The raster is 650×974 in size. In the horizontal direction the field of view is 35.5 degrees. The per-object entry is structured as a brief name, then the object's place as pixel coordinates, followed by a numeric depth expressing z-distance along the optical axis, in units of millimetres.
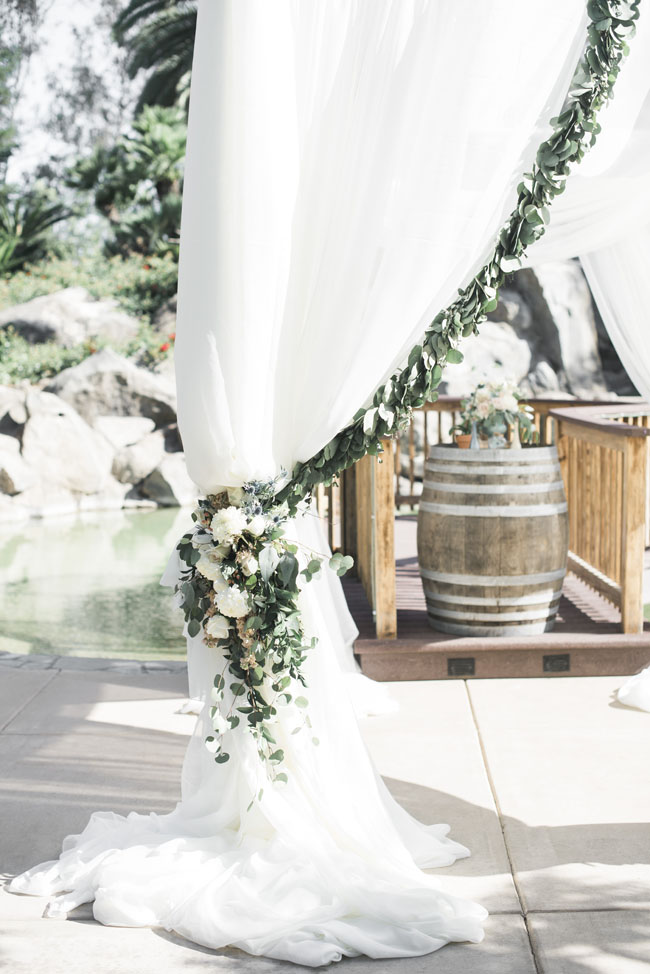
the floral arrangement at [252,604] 2854
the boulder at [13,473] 12391
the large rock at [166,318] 17072
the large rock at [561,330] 15898
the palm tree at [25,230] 20078
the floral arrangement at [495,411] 5305
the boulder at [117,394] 14180
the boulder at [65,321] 16781
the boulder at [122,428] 13906
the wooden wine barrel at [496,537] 4859
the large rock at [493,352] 14445
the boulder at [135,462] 13281
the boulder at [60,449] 12742
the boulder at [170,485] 12914
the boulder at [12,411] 13258
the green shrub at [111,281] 18094
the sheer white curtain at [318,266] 2674
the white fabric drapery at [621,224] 3674
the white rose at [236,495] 2922
